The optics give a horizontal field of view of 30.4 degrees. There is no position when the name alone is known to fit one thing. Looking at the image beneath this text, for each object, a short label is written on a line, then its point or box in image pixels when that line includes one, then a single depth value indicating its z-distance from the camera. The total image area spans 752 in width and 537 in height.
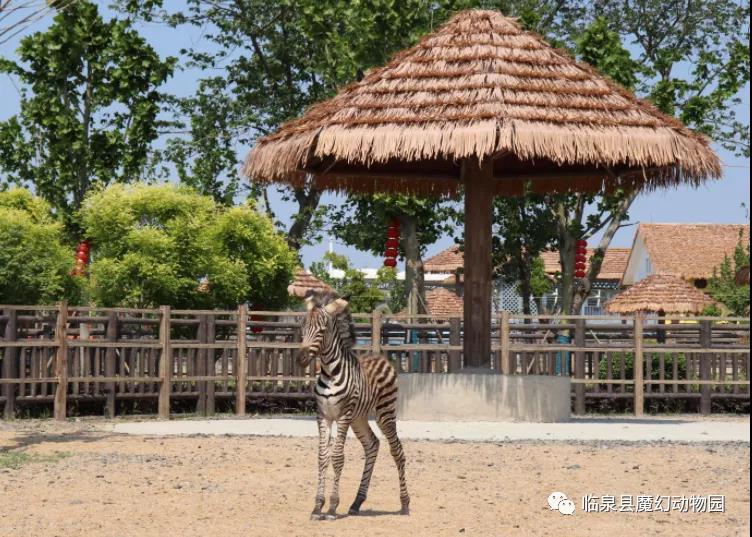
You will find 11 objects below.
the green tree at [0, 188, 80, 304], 21.53
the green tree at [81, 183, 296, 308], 22.00
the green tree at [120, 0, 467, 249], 38.25
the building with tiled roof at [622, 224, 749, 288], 60.81
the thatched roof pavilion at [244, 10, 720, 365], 15.65
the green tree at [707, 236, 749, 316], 44.56
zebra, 8.88
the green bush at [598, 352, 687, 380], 20.39
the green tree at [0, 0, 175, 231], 32.25
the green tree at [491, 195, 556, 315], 37.97
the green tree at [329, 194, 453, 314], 33.47
